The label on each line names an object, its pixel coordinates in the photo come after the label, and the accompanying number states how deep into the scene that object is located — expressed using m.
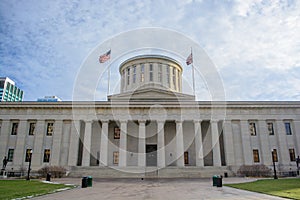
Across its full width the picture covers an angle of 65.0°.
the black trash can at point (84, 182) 16.78
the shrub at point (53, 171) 27.41
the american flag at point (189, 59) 38.70
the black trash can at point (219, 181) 16.61
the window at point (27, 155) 33.22
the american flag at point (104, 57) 36.27
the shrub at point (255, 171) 29.44
